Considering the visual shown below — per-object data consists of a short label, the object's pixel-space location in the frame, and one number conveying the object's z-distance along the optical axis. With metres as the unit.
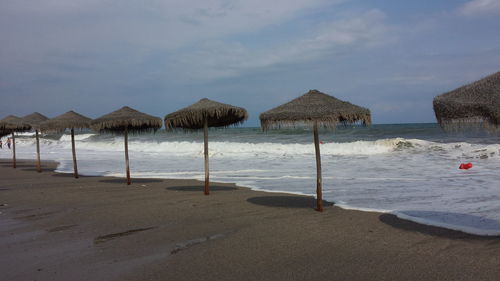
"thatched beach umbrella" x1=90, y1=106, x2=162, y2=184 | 10.02
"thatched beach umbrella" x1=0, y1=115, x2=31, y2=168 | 15.19
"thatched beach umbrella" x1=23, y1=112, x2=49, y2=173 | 14.87
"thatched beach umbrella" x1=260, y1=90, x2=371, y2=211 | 6.20
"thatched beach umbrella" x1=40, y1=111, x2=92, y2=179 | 12.02
